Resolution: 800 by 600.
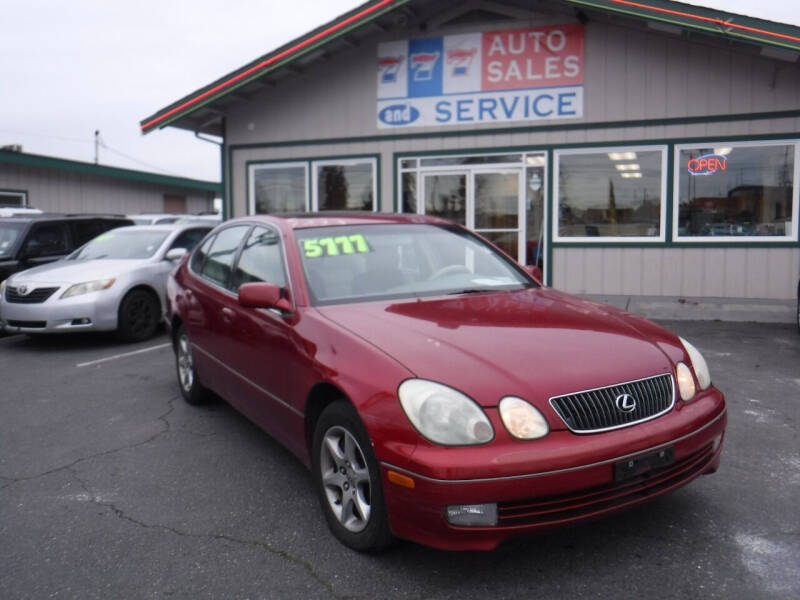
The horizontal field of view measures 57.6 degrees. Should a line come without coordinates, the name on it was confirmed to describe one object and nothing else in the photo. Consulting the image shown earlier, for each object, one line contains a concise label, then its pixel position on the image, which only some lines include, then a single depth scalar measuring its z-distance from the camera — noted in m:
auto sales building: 10.58
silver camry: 8.66
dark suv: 10.46
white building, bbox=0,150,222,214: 21.77
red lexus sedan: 2.79
